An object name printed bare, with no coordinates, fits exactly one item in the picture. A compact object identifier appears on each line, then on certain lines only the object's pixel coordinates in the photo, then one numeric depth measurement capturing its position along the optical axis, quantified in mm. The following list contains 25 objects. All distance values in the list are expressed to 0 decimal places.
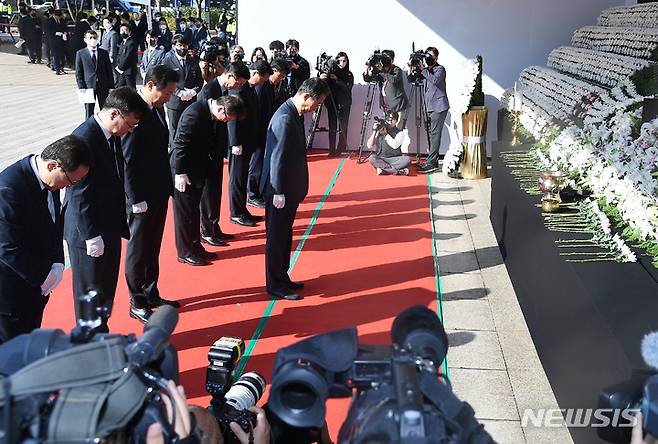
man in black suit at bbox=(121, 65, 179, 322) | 5312
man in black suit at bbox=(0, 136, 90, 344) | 3594
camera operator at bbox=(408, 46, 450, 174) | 10602
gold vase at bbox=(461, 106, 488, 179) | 10203
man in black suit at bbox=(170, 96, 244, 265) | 6273
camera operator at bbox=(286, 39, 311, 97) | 11258
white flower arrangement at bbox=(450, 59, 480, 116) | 10031
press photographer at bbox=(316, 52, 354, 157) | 11305
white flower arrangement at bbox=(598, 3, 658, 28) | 7559
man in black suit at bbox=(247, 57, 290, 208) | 8727
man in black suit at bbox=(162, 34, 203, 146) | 10367
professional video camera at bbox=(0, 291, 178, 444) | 1308
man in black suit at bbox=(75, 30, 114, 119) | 12023
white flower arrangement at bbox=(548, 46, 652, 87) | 6609
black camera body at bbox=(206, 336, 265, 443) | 2400
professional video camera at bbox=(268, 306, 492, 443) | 1361
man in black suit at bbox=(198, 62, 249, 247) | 7195
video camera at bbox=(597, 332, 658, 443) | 1608
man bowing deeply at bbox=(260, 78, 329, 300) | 5637
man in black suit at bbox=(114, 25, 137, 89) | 16078
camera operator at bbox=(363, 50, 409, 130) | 10766
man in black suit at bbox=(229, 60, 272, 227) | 7961
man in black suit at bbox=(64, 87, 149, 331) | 4387
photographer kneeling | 10891
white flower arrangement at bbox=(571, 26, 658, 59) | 6703
